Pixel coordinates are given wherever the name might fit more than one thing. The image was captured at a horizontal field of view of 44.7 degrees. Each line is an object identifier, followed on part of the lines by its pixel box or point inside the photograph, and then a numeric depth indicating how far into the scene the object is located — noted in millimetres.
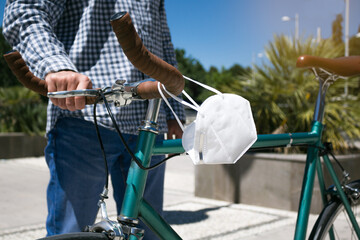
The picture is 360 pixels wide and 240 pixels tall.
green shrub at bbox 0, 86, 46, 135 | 9531
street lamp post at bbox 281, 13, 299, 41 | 32019
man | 1611
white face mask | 1062
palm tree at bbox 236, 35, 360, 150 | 5281
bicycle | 936
